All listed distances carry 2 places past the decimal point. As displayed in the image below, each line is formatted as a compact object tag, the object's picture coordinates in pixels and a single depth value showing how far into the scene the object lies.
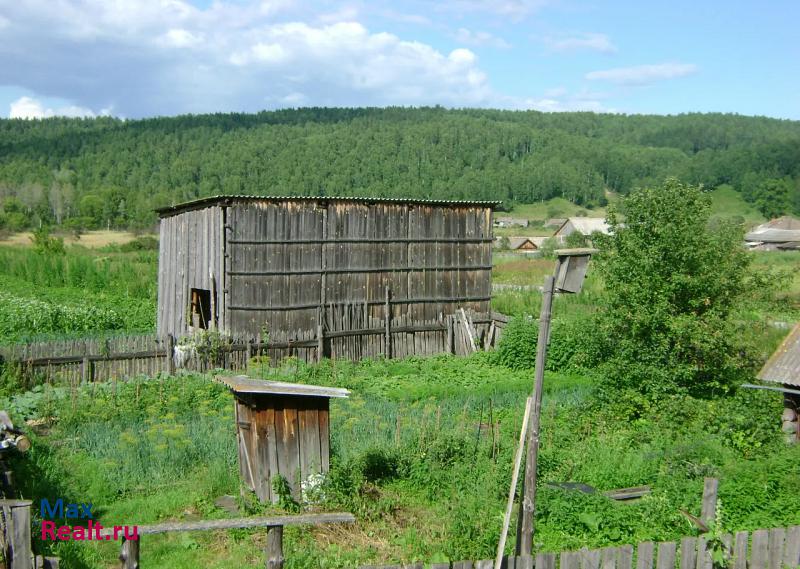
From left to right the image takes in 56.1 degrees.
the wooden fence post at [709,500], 7.20
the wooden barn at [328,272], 18.92
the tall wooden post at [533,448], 6.40
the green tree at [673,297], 14.38
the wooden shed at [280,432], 8.95
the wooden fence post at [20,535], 5.46
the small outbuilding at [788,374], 11.23
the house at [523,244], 80.00
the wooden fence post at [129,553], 5.51
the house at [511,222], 118.88
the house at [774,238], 72.25
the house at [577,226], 89.94
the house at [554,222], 116.12
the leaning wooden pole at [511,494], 5.66
